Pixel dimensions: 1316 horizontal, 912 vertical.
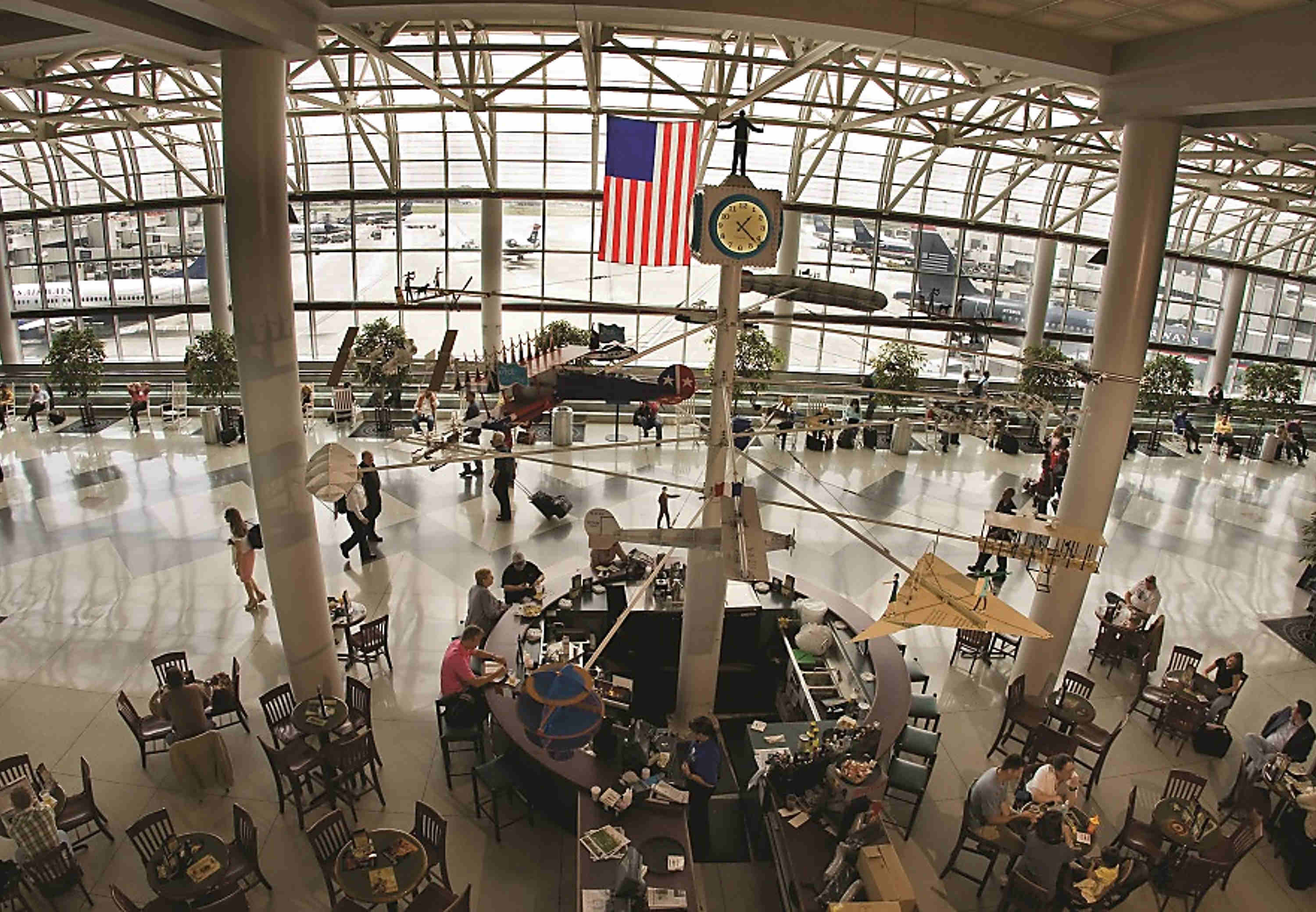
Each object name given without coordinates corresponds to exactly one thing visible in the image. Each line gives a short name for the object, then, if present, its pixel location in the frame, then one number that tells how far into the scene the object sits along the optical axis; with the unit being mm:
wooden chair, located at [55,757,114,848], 7094
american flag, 10000
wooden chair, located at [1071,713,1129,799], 8398
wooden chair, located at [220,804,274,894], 6676
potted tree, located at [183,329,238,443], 17734
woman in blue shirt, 7391
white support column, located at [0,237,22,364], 22578
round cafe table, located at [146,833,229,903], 6215
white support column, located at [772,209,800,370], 21719
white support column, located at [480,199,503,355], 20875
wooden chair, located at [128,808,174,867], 6676
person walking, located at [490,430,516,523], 14383
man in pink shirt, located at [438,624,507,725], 8219
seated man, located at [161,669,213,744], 7980
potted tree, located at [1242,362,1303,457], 20406
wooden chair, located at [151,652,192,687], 9250
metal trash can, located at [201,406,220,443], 18094
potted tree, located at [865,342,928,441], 18547
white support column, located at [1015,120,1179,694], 8539
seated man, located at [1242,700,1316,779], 8422
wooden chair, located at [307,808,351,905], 6586
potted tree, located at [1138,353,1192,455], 19438
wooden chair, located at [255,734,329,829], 7512
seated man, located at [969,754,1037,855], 7188
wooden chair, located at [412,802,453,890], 6773
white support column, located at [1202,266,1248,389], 26250
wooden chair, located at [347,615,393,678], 9859
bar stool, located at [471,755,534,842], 7551
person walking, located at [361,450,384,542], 13047
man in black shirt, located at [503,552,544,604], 10305
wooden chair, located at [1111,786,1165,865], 7371
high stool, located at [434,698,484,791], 8117
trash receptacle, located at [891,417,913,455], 19062
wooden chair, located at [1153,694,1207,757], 9234
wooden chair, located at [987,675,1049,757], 8922
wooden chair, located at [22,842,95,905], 6406
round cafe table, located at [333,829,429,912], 6230
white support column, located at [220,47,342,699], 7375
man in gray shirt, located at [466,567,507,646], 9773
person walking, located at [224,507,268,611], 11227
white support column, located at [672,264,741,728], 6910
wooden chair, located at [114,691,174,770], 8180
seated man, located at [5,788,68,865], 6465
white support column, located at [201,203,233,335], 21516
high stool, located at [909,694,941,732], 8898
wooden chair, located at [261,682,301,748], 8172
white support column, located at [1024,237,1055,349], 23766
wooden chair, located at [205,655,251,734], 8750
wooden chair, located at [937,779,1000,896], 7312
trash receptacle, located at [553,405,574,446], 18453
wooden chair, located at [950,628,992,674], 10672
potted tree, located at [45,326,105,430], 17781
